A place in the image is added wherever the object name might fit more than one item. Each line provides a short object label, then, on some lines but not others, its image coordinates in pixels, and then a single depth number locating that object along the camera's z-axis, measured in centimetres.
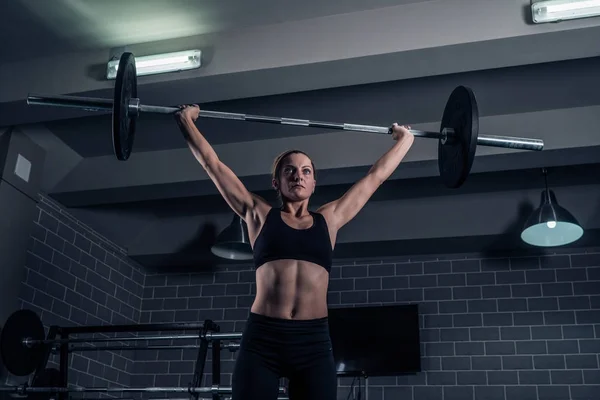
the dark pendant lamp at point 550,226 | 452
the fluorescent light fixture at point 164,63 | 362
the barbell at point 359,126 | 260
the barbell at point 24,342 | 405
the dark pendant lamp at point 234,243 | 507
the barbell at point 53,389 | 350
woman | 206
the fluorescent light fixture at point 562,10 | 307
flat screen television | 532
